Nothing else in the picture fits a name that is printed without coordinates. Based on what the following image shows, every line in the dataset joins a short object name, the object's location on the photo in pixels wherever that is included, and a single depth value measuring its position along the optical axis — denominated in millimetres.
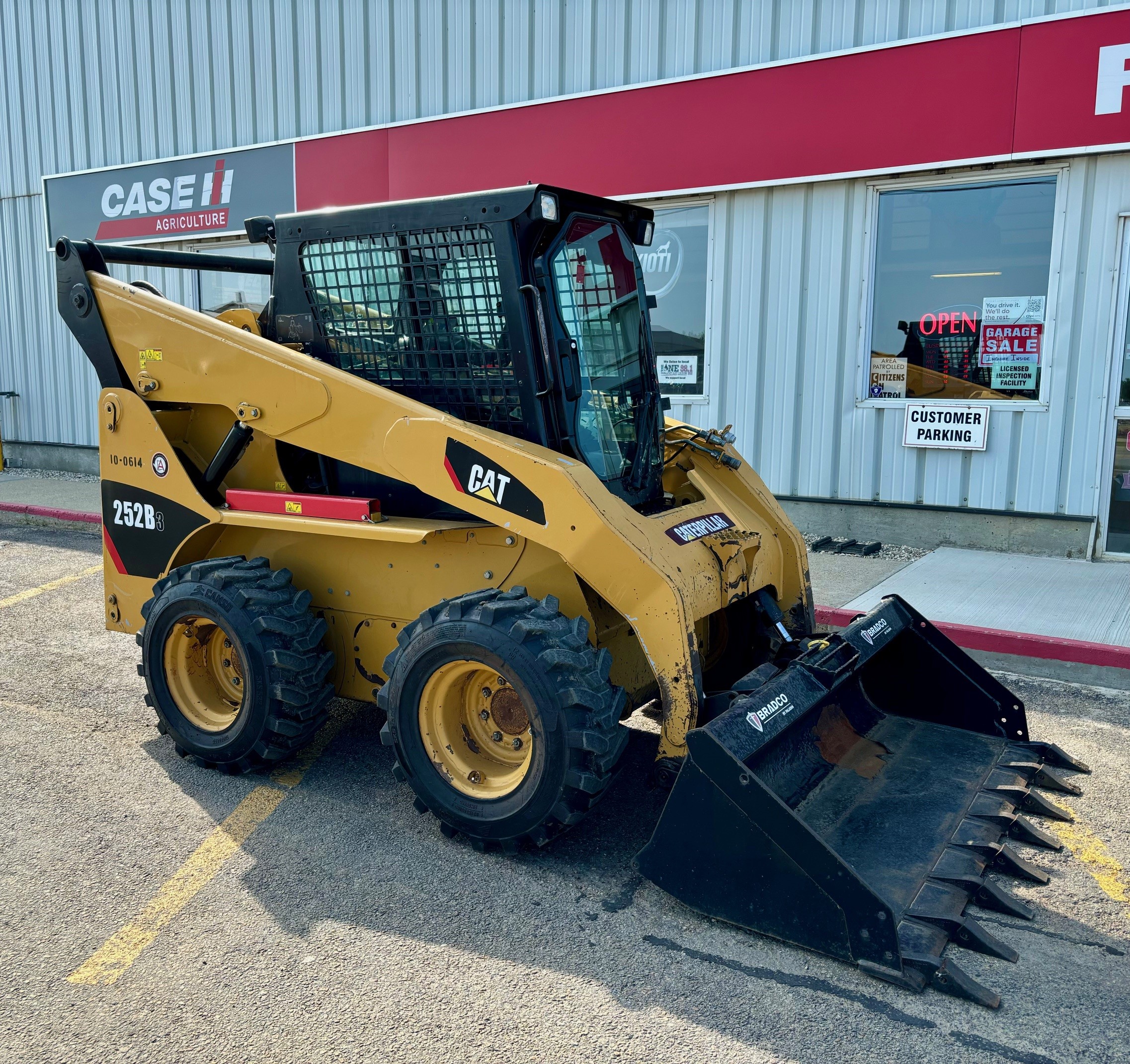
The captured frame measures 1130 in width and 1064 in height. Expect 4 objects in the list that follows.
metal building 7863
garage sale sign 8148
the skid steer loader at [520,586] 3357
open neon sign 8398
